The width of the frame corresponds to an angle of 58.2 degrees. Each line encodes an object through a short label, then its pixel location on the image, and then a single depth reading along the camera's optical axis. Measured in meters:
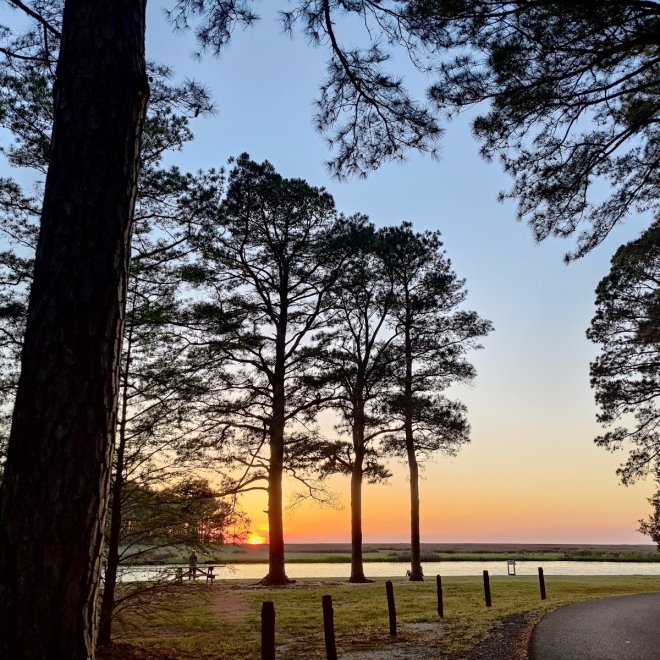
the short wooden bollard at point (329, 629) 7.73
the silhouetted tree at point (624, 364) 21.77
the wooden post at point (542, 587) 15.99
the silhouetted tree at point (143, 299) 9.66
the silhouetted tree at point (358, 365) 22.55
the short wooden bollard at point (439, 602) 12.98
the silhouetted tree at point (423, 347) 24.59
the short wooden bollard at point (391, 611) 10.74
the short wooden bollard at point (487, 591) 14.34
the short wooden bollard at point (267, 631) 6.63
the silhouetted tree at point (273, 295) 21.34
